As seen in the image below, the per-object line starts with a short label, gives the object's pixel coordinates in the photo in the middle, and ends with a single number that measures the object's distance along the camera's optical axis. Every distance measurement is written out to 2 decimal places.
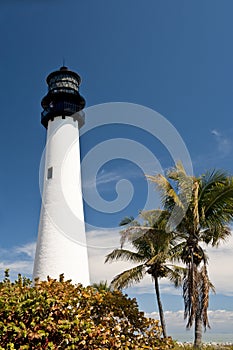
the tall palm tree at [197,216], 11.83
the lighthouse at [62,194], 14.94
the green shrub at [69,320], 5.64
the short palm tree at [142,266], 19.60
